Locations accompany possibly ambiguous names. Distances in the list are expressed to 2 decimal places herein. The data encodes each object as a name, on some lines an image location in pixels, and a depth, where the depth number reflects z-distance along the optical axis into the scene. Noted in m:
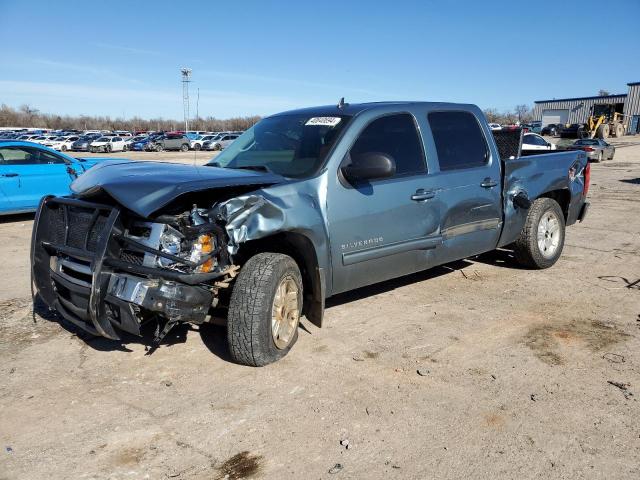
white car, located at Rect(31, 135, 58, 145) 51.57
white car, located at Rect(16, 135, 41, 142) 52.45
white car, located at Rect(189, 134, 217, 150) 52.72
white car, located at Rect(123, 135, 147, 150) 51.44
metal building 70.25
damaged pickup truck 3.51
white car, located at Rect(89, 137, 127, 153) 47.34
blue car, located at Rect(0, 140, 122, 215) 9.94
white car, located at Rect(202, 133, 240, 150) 51.69
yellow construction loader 54.56
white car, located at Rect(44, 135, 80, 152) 50.03
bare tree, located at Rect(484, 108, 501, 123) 118.74
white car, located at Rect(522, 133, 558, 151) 25.09
